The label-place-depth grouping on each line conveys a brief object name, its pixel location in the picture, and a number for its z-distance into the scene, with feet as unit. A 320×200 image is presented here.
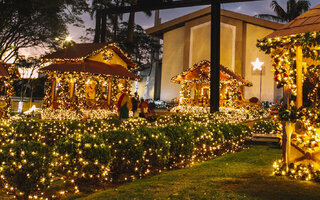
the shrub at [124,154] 20.90
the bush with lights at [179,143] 25.81
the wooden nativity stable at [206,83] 75.10
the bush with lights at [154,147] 22.97
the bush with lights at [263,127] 50.29
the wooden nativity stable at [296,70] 20.92
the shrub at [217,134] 31.85
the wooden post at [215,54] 60.49
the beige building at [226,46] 92.84
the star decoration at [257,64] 87.45
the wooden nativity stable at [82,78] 61.77
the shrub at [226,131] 34.30
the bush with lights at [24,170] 15.75
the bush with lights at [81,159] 18.30
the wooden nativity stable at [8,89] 54.39
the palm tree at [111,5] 112.88
